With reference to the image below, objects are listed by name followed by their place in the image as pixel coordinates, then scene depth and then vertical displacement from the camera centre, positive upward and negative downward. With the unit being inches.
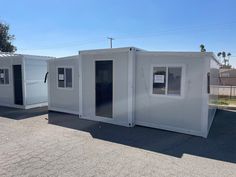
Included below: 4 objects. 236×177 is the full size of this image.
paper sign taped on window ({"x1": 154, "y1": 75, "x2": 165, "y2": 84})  246.8 -3.0
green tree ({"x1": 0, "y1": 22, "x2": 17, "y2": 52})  986.1 +188.4
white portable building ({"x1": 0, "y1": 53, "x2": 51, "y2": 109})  398.0 -8.9
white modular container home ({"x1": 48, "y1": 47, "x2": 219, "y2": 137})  231.3 -14.3
